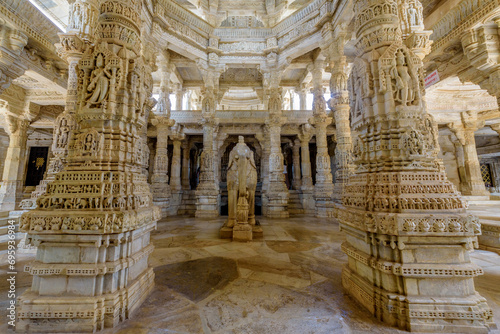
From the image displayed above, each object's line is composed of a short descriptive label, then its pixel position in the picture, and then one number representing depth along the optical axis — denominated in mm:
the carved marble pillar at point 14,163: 9477
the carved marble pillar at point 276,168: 9836
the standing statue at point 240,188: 5488
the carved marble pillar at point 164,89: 10438
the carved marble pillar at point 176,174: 11492
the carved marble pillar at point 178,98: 13934
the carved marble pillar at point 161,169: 10220
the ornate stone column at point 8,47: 5696
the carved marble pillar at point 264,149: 12750
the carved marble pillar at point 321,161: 9555
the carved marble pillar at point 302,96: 14250
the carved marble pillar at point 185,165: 14314
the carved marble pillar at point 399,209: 1984
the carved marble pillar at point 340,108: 8227
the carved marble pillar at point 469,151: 12336
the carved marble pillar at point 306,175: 11070
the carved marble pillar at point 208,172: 10172
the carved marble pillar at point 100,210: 2012
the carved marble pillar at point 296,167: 14839
